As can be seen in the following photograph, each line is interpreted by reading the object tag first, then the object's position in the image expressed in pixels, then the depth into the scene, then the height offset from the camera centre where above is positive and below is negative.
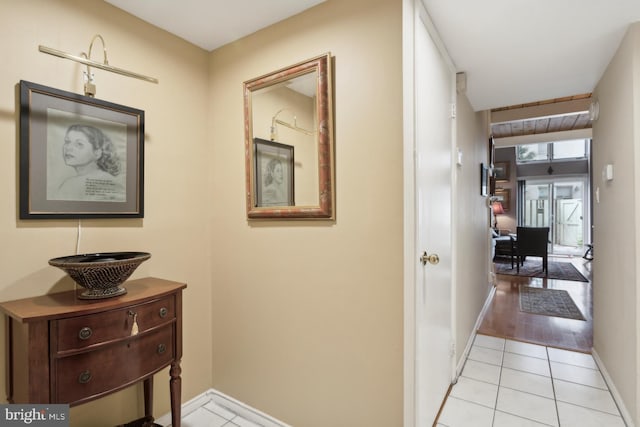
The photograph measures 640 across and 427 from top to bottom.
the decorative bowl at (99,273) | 1.29 -0.23
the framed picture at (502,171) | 9.53 +1.31
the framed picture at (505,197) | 9.67 +0.55
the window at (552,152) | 8.92 +1.81
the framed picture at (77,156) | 1.43 +0.29
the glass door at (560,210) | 8.90 +0.16
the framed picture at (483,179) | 3.62 +0.42
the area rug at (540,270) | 5.91 -1.07
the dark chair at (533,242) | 6.08 -0.50
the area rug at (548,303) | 3.86 -1.13
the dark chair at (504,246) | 6.66 -0.63
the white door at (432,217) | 1.56 -0.01
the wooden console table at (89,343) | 1.16 -0.50
